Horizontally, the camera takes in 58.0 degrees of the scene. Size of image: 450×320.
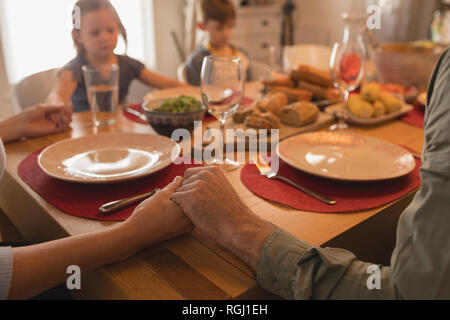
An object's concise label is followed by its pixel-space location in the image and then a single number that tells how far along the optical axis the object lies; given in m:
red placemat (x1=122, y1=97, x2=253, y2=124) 1.32
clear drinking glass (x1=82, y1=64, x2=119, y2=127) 1.22
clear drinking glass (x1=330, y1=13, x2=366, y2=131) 1.17
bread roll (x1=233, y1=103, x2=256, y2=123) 1.23
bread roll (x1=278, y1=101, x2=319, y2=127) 1.21
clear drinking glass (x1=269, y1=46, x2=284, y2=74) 1.70
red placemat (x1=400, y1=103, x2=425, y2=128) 1.30
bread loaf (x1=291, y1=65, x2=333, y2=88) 1.46
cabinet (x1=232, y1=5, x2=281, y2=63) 3.81
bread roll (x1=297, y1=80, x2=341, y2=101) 1.46
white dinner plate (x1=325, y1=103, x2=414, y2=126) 1.26
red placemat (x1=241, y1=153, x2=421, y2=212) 0.78
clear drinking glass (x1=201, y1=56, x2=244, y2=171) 0.88
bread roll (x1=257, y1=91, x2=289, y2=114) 1.27
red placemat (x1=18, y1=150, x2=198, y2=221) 0.75
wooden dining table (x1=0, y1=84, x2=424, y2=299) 0.57
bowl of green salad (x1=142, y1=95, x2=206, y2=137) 1.10
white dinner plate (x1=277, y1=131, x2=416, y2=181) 0.87
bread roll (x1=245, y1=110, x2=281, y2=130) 1.17
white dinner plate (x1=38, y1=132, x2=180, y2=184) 0.85
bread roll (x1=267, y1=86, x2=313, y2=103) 1.41
